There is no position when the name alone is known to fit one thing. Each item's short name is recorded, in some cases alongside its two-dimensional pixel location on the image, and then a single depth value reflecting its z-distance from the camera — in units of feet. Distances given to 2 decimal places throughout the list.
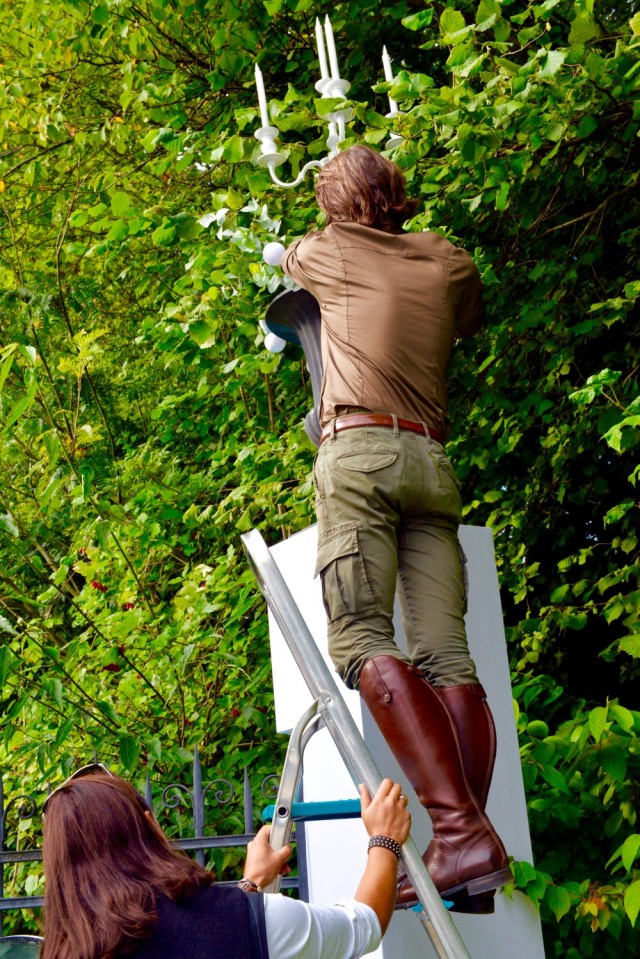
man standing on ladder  13.69
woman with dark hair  10.62
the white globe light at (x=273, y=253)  18.07
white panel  16.07
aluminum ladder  11.98
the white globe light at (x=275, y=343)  20.08
